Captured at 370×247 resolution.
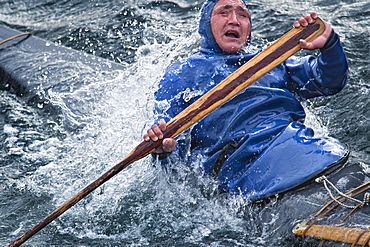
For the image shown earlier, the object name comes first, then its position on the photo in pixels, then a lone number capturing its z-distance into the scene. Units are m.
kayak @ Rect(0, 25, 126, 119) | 9.98
